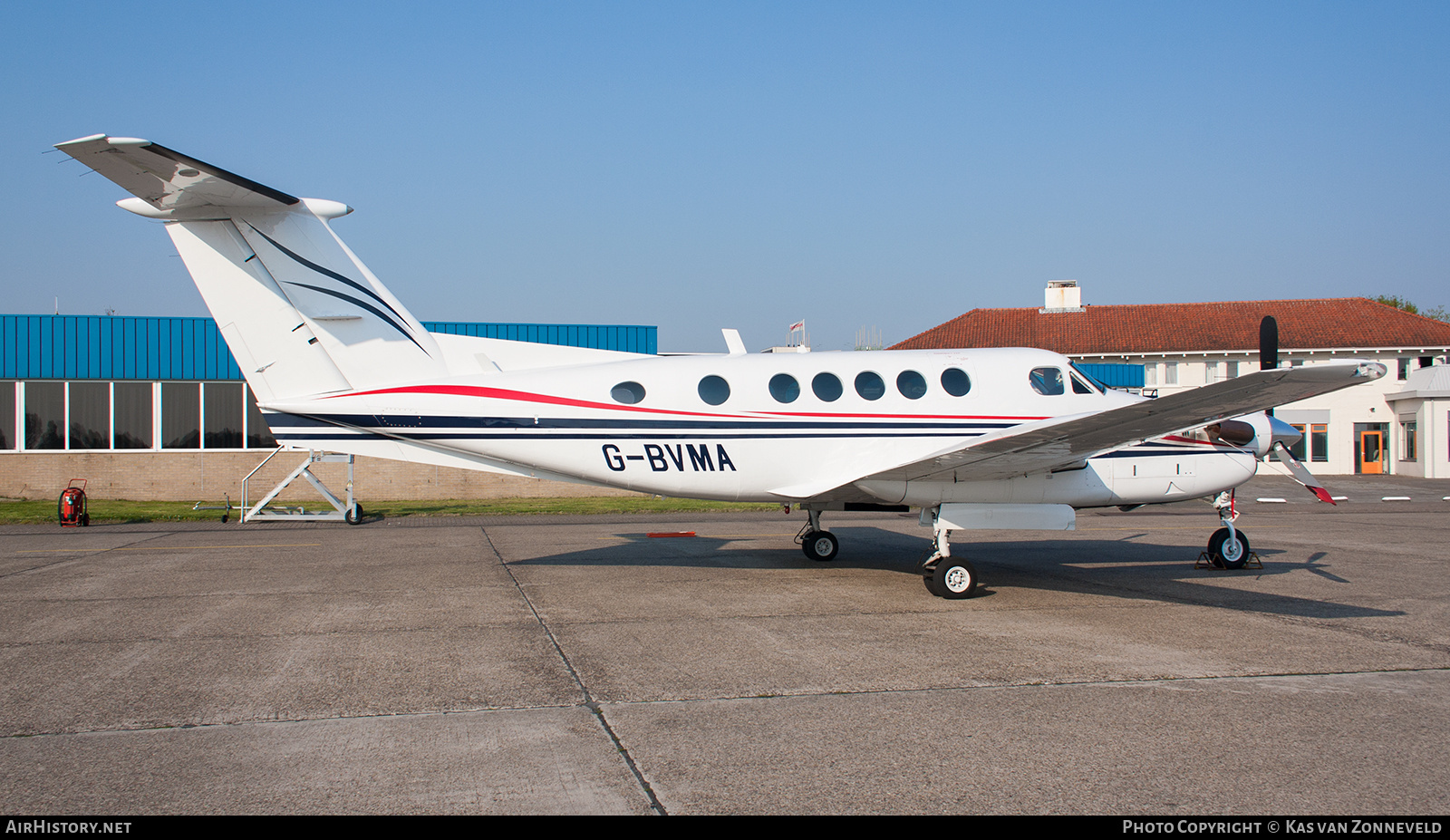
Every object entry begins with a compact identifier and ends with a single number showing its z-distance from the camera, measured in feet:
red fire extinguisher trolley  61.21
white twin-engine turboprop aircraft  31.17
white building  128.77
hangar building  86.43
